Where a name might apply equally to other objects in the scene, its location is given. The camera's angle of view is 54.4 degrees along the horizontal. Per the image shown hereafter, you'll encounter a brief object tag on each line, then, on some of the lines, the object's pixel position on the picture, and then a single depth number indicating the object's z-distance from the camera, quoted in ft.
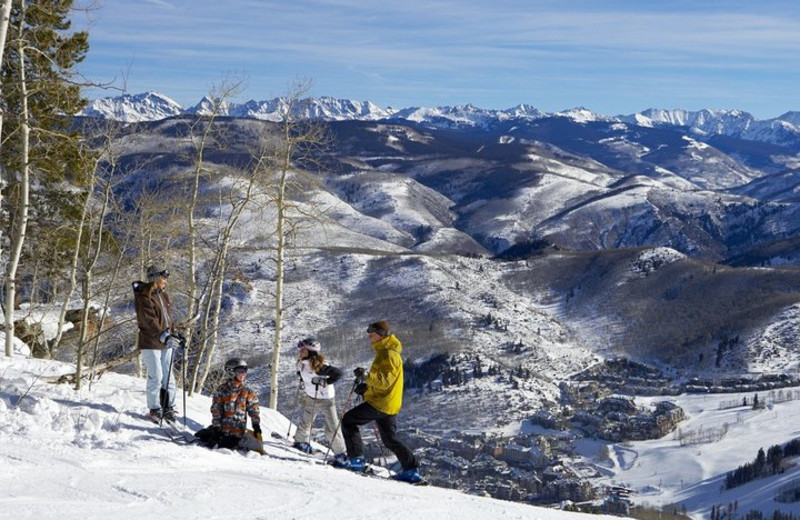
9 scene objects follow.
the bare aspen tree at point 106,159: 69.30
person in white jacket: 49.75
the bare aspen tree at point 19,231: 68.90
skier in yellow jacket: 42.24
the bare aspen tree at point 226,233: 78.59
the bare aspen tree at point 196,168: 82.89
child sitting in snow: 44.01
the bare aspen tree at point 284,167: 84.23
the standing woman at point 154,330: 45.55
